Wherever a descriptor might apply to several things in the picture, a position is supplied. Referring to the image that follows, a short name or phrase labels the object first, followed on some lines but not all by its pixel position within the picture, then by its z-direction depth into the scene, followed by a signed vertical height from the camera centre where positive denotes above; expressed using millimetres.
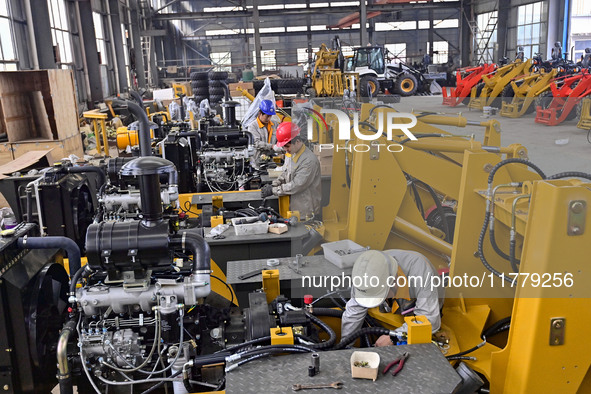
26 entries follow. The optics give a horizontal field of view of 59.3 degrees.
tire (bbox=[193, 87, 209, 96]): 14711 -216
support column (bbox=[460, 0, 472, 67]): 28953 +1603
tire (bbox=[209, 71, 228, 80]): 13953 +187
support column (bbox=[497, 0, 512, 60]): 26188 +2128
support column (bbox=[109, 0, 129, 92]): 21172 +1942
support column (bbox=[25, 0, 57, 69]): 12867 +1458
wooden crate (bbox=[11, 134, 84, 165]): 8871 -962
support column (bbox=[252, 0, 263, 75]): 25406 +1983
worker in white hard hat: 3021 -1257
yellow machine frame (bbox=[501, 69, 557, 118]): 14445 -689
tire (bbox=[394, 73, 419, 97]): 21641 -478
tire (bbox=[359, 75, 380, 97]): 19562 -397
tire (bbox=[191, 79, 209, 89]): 14656 +4
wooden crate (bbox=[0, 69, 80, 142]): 9156 -260
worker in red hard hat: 5166 -994
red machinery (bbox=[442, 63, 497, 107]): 17422 -458
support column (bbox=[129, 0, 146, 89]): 23547 +2066
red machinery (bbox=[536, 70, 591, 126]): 12891 -848
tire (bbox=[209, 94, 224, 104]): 14077 -416
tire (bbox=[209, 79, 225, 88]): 14086 -16
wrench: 2338 -1358
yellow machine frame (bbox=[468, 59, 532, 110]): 16016 -360
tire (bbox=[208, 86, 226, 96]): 14141 -229
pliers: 2441 -1350
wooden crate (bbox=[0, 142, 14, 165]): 8766 -992
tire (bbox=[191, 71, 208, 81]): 14562 +200
